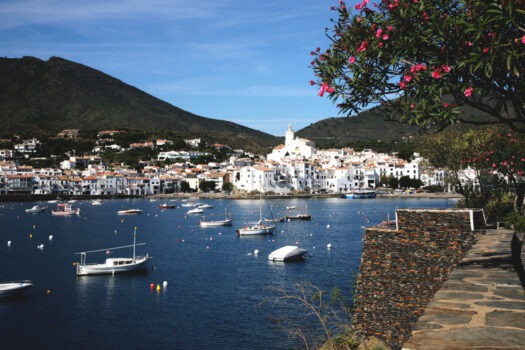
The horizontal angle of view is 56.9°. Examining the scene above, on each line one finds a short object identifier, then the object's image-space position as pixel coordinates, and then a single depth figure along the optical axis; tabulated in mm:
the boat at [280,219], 73400
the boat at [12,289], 27438
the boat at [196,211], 92894
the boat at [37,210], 99225
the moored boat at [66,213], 92875
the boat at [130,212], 93294
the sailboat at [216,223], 69188
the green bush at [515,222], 16609
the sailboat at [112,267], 34344
